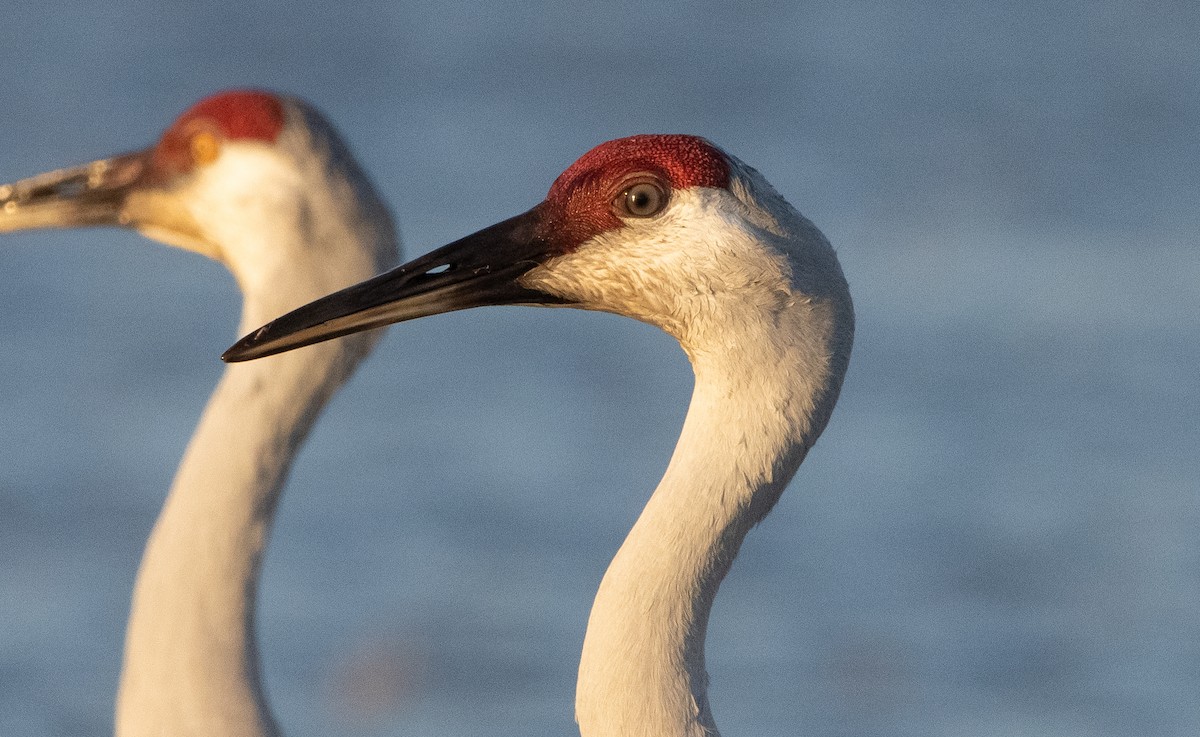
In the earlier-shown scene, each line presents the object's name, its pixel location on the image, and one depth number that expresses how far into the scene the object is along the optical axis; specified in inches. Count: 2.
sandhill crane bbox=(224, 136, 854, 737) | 278.1
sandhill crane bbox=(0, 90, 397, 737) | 396.5
